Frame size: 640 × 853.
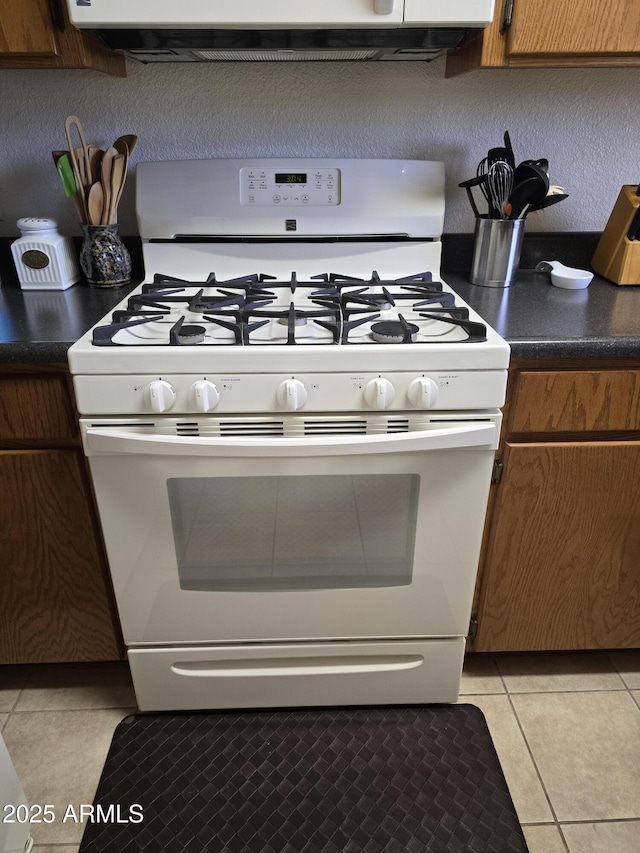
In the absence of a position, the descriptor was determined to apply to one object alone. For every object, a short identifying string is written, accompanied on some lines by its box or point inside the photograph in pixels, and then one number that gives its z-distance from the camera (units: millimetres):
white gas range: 1119
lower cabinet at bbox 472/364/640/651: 1227
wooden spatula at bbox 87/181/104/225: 1443
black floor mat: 1221
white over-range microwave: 1166
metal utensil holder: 1476
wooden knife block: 1501
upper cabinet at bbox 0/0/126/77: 1217
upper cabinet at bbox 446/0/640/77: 1228
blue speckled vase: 1492
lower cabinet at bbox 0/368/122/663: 1207
